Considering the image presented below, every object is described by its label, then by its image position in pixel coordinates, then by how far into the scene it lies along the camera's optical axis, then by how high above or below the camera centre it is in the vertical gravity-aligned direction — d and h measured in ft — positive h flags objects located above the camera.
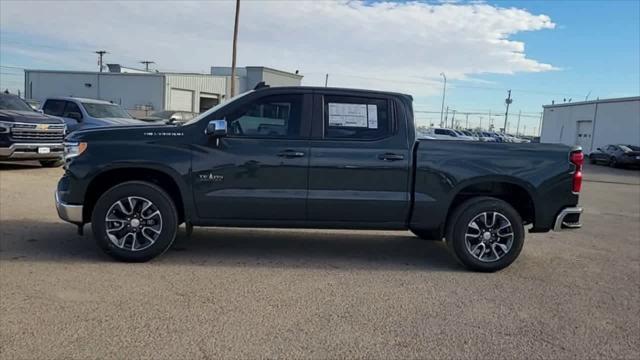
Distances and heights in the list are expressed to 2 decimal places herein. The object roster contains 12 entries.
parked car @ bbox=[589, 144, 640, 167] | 103.40 -3.03
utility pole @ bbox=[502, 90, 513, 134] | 251.76 +13.72
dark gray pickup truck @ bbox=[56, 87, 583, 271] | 18.53 -2.01
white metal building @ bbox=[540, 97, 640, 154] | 127.34 +4.14
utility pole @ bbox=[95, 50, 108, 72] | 264.03 +22.78
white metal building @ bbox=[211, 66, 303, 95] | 187.83 +13.24
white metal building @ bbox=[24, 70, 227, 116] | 167.73 +5.09
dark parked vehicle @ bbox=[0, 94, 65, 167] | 41.51 -2.87
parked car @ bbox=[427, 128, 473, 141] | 144.82 -1.25
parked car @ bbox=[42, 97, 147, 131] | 50.24 -1.06
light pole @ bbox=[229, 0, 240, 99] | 93.15 +13.18
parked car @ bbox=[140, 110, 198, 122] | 101.45 -1.43
